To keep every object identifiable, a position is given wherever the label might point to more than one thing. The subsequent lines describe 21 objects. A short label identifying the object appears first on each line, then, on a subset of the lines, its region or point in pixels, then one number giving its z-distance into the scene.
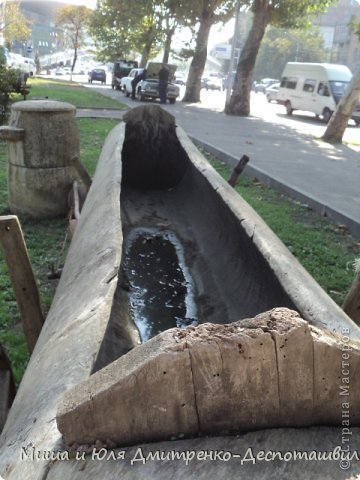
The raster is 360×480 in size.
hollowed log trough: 1.30
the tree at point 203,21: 23.82
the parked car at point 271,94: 33.85
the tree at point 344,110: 12.87
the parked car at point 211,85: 54.11
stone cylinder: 5.84
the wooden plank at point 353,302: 3.12
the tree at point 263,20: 18.80
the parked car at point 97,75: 47.12
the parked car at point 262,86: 54.14
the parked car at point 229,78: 21.55
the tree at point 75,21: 49.66
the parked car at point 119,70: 34.91
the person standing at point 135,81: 25.42
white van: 22.89
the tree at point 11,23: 39.06
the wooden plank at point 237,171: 6.18
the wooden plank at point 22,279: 3.15
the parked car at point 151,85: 24.30
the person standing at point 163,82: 23.23
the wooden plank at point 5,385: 2.72
